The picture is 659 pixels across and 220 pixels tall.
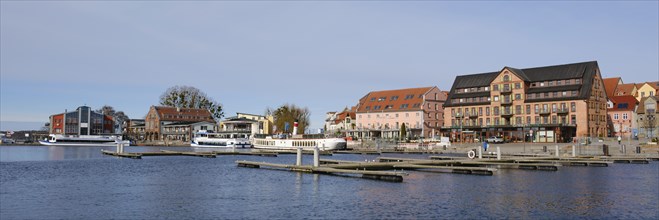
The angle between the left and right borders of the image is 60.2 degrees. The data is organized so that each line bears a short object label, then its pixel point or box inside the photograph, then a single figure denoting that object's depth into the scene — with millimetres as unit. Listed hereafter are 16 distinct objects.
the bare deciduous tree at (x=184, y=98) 156200
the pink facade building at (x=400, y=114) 125312
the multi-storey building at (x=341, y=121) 140500
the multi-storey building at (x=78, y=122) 156375
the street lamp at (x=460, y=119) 115662
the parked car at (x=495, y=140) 103438
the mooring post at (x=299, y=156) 51656
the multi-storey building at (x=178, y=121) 153125
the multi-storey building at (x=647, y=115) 100625
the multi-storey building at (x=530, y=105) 101562
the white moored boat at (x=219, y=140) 119062
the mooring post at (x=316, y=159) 49250
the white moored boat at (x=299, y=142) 98500
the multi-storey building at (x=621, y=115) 109438
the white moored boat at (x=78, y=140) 141250
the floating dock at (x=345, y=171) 42594
